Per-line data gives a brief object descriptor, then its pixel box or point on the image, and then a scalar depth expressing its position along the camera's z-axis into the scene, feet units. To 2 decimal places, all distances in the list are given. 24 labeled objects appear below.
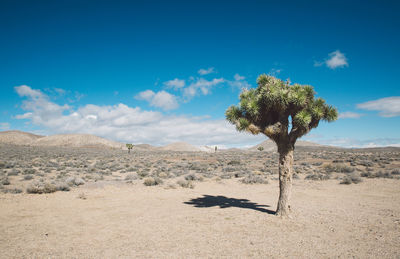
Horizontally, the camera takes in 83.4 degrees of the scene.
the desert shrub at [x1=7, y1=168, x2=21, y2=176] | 67.24
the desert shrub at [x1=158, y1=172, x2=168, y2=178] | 73.20
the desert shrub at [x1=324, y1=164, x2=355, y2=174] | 77.80
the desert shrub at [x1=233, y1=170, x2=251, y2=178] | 75.51
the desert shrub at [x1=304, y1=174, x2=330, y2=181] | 65.32
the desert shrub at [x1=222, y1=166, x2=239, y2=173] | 90.27
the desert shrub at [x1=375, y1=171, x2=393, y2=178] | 63.24
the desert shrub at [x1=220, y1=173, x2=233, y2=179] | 73.08
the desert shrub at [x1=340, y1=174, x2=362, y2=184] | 57.06
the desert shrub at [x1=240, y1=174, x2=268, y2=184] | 62.39
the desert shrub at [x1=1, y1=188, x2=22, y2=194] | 45.67
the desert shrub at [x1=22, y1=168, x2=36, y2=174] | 71.67
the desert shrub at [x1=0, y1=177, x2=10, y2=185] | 54.08
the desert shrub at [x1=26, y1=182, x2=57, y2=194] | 45.65
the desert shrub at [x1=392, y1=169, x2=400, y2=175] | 67.79
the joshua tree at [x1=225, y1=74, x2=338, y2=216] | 27.99
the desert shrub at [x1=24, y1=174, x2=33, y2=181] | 61.43
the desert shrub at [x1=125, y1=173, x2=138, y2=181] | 67.27
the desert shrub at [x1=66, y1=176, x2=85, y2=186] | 54.18
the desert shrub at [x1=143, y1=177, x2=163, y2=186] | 59.08
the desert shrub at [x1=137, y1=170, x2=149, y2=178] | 73.63
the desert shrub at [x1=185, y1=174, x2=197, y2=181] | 69.55
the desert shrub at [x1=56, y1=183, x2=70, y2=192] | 48.75
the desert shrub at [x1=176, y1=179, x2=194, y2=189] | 57.47
